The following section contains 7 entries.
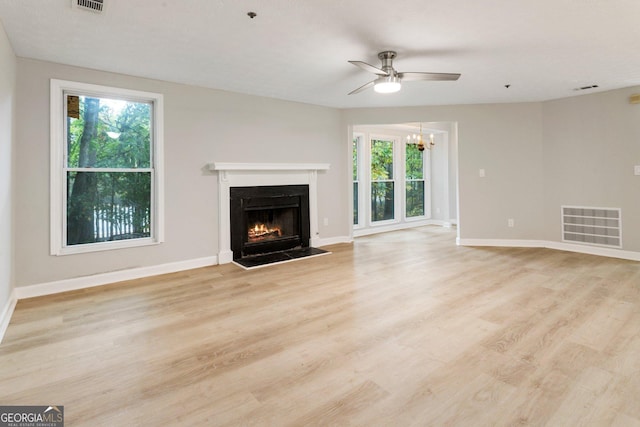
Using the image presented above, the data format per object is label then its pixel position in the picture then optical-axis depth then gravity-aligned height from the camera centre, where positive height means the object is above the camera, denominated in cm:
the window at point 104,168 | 350 +59
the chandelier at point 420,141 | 695 +171
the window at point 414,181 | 784 +84
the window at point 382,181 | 724 +80
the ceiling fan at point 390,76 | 322 +138
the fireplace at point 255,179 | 459 +58
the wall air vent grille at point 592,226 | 475 -18
